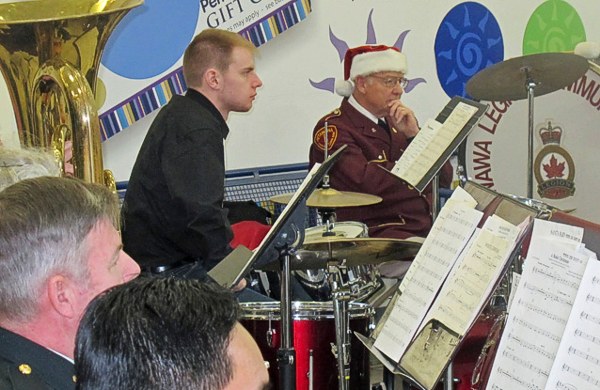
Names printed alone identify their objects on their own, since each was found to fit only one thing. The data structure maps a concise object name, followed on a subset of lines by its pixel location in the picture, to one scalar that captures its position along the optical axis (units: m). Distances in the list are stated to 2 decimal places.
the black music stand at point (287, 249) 4.95
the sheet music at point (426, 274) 4.36
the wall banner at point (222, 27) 9.04
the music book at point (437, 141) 5.21
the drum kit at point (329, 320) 5.96
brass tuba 5.44
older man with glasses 8.68
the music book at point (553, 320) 3.33
